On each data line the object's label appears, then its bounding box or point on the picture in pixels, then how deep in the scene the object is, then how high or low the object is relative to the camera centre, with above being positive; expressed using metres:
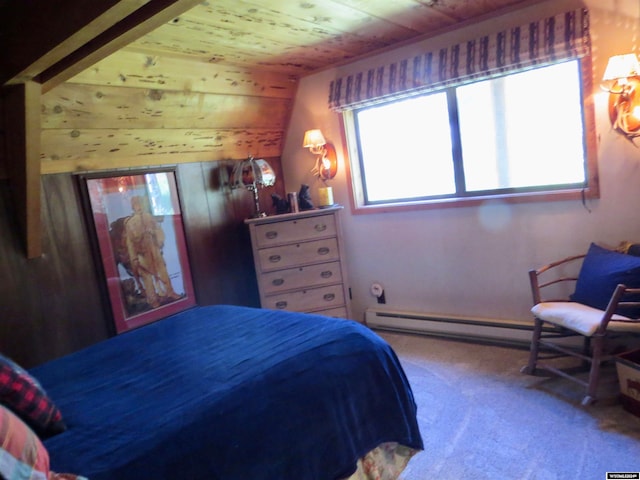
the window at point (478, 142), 2.79 +0.18
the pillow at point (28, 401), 1.30 -0.50
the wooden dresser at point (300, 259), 3.38 -0.51
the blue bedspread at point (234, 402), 1.23 -0.61
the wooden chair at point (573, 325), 2.17 -0.86
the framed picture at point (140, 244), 2.77 -0.20
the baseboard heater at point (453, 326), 3.01 -1.13
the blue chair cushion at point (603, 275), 2.22 -0.65
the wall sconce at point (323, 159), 3.55 +0.23
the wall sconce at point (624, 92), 2.29 +0.29
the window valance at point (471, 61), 2.52 +0.67
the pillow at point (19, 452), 0.97 -0.50
